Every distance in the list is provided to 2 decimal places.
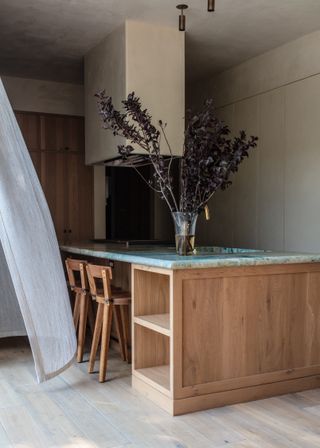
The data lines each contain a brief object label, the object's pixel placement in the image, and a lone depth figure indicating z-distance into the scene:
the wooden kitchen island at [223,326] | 2.83
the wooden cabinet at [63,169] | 5.69
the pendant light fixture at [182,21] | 3.93
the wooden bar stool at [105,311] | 3.31
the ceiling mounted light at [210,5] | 3.26
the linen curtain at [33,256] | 3.14
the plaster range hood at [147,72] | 4.29
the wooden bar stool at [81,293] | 3.69
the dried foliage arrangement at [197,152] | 3.21
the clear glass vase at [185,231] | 3.31
